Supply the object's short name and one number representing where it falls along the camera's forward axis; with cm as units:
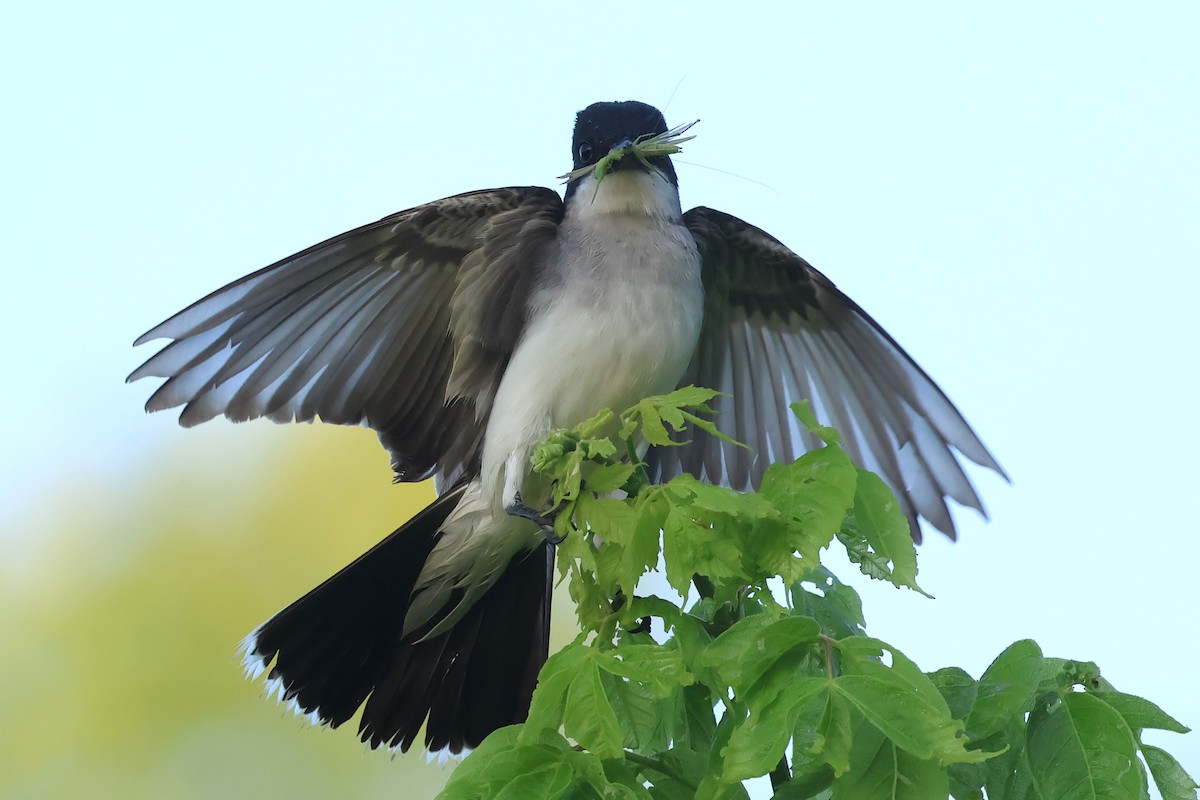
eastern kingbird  607
